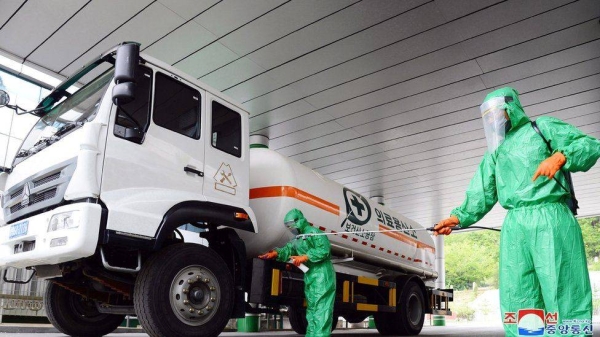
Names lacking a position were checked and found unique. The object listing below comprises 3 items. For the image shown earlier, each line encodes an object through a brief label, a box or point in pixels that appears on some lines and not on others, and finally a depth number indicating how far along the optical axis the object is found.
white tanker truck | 4.34
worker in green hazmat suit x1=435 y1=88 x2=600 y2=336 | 3.15
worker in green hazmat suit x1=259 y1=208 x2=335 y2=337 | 6.43
